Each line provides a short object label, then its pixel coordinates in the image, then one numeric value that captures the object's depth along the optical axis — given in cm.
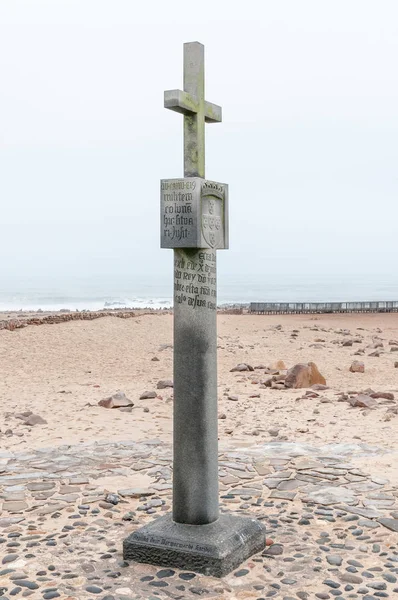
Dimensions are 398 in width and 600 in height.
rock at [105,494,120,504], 671
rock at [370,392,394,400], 1247
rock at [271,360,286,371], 1655
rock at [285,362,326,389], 1388
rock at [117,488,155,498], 695
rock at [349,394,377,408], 1163
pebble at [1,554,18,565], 533
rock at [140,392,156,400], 1274
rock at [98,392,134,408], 1195
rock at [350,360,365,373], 1620
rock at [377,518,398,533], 598
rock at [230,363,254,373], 1628
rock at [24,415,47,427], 1062
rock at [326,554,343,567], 525
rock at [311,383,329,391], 1359
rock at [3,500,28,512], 656
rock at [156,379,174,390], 1392
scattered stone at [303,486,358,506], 669
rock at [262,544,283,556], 548
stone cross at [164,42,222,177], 537
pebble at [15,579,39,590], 486
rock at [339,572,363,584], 496
